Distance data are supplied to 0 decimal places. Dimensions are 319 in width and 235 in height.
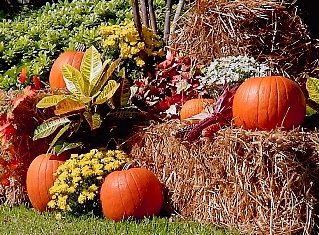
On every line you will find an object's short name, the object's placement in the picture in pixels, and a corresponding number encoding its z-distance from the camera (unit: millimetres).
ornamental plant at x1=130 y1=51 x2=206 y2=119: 4629
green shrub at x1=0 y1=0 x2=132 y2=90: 5918
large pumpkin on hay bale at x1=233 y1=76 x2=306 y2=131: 3652
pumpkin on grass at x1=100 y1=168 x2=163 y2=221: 3902
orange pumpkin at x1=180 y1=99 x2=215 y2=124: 4203
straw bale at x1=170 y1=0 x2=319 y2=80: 4586
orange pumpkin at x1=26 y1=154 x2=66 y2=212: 4297
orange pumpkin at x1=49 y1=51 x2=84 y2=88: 4840
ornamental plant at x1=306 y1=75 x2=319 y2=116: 3801
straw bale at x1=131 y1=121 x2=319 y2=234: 3426
